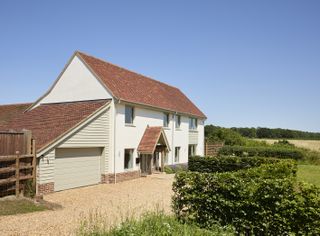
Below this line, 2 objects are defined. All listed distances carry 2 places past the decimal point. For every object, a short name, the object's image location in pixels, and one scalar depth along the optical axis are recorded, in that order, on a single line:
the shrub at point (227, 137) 51.91
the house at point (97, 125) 17.09
